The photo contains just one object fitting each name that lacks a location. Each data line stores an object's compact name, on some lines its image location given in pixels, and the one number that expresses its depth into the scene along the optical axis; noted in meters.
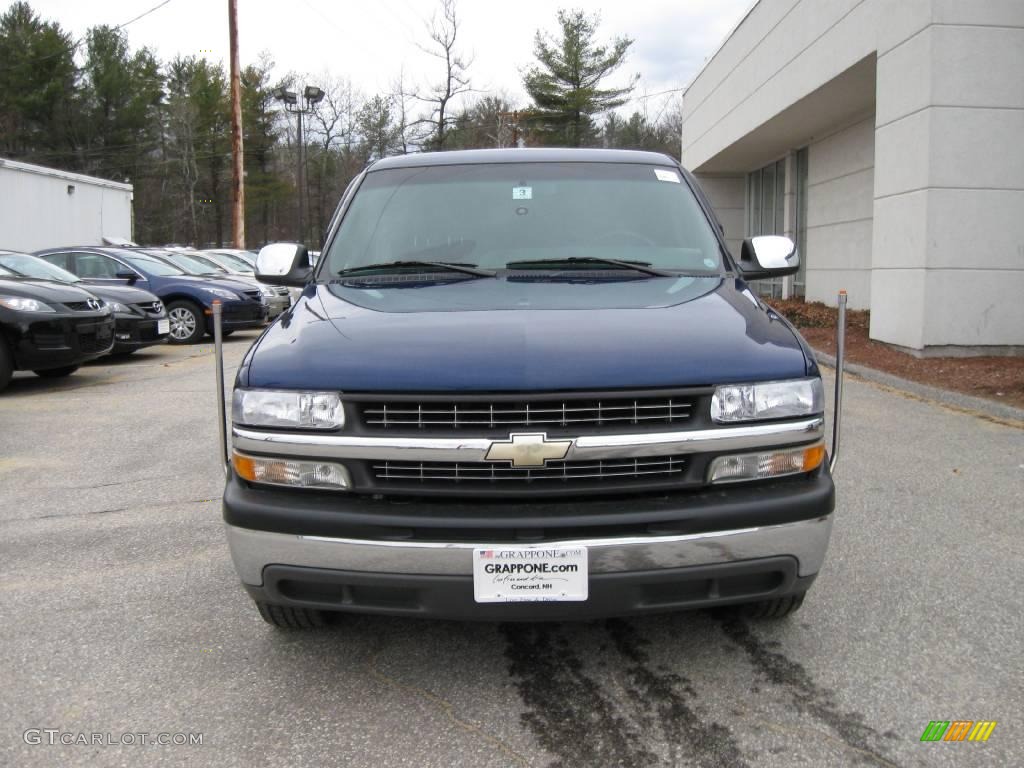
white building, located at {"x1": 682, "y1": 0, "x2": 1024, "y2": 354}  9.78
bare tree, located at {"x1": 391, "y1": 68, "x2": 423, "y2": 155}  46.22
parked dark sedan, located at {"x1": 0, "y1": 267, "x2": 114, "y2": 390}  8.70
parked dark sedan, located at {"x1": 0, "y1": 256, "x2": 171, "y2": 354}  11.22
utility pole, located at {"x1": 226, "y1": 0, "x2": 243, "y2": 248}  23.23
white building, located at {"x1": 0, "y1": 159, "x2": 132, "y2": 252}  20.03
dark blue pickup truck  2.47
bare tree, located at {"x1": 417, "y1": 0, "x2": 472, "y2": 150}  44.38
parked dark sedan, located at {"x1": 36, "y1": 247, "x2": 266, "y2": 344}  13.59
